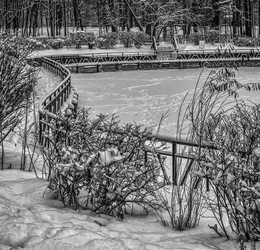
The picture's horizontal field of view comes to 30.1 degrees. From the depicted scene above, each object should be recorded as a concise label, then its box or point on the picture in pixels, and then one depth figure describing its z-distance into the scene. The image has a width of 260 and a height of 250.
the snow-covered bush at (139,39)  51.09
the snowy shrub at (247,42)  49.45
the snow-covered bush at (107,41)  50.41
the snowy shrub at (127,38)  50.75
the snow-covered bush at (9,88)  8.65
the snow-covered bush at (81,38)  49.91
